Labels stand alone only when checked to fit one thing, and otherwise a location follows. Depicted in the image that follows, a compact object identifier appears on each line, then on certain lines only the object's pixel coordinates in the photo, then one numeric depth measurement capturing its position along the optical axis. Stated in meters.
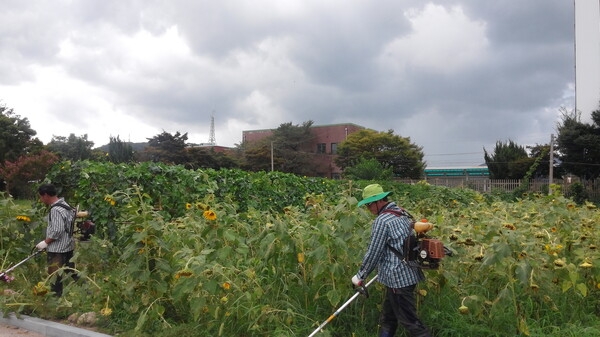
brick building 60.53
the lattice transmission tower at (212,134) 82.00
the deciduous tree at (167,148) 48.31
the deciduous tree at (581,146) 35.34
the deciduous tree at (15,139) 36.91
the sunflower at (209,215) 5.00
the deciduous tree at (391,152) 53.62
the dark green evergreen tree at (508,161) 45.55
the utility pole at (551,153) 34.29
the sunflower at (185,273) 4.50
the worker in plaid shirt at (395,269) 4.28
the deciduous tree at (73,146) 50.19
